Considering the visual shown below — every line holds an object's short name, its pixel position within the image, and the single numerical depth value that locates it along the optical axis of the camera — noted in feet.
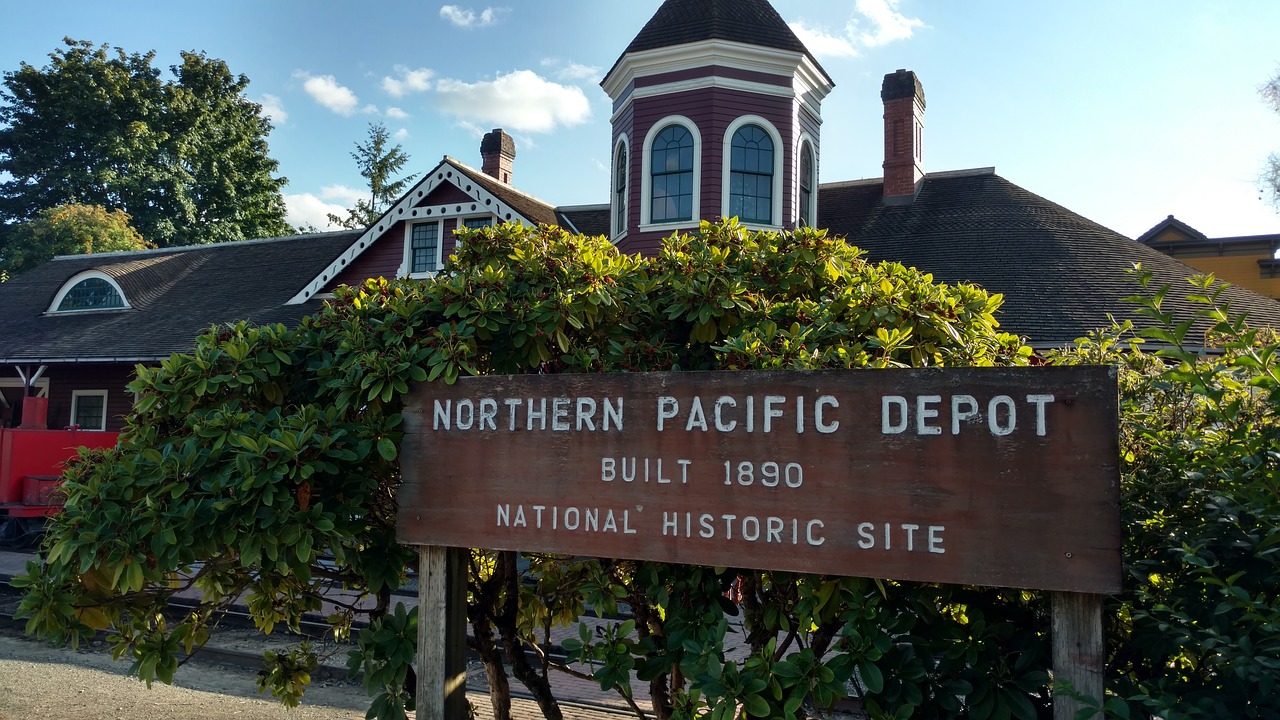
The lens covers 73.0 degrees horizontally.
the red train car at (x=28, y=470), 52.21
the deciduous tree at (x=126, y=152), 130.21
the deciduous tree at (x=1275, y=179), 89.69
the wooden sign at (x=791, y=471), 8.82
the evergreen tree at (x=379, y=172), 150.00
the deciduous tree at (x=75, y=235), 112.47
